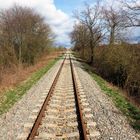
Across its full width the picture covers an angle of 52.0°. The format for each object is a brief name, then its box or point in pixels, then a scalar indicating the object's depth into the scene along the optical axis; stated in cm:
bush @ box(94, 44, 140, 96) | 1073
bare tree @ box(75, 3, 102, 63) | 2457
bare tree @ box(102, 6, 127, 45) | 2251
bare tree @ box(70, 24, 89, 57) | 3163
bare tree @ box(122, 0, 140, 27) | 1054
